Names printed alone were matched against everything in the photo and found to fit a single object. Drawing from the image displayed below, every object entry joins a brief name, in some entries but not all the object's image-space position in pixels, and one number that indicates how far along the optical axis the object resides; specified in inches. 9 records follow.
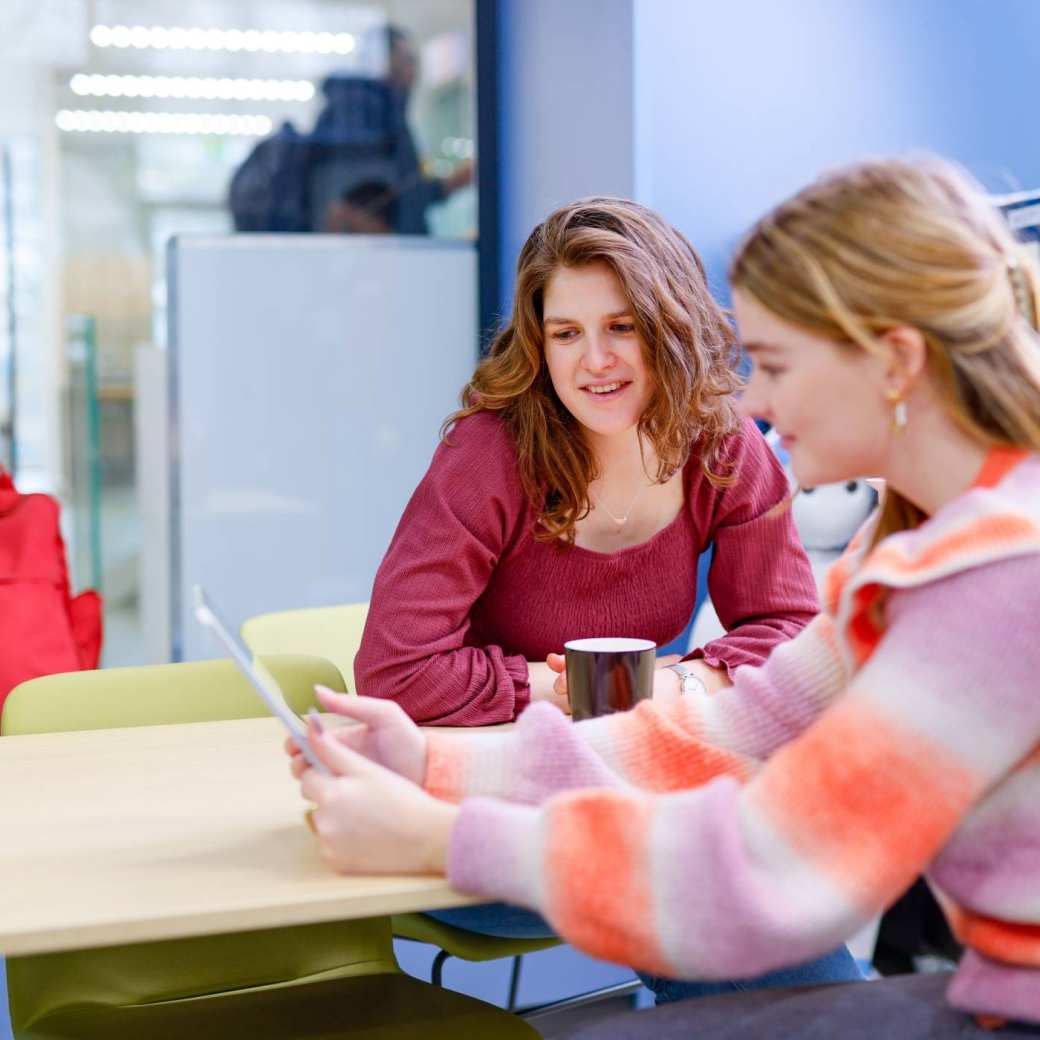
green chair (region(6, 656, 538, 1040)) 59.3
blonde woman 37.6
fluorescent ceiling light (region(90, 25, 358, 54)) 145.0
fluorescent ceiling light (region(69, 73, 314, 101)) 144.6
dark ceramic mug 57.6
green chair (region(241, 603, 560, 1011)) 75.8
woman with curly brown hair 68.8
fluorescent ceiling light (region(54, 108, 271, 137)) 143.9
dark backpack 148.2
